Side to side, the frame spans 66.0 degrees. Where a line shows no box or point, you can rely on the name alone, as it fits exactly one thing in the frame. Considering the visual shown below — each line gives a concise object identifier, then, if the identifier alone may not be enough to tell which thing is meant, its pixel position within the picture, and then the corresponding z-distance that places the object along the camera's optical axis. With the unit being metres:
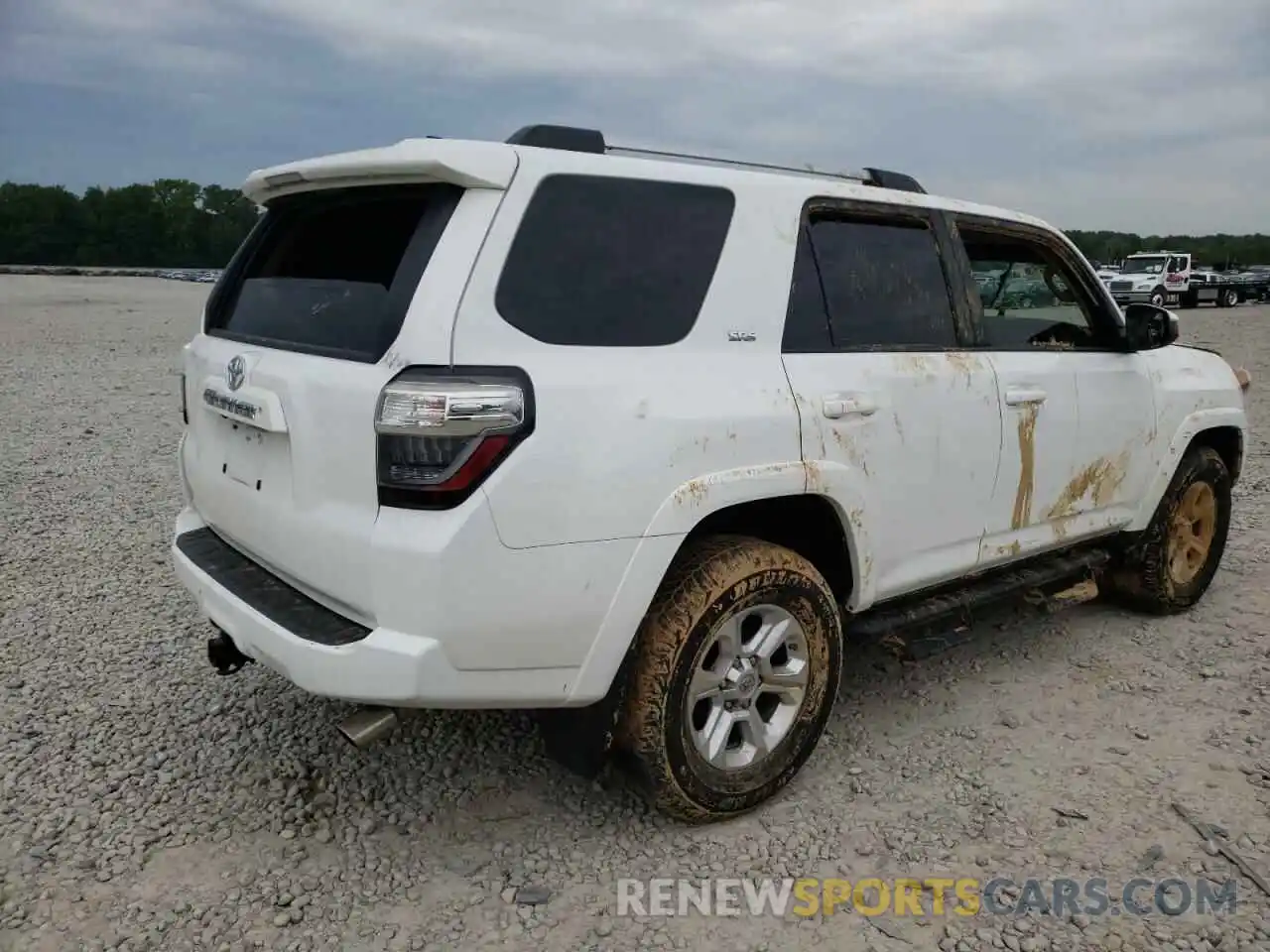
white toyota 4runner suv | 2.34
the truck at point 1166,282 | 33.94
